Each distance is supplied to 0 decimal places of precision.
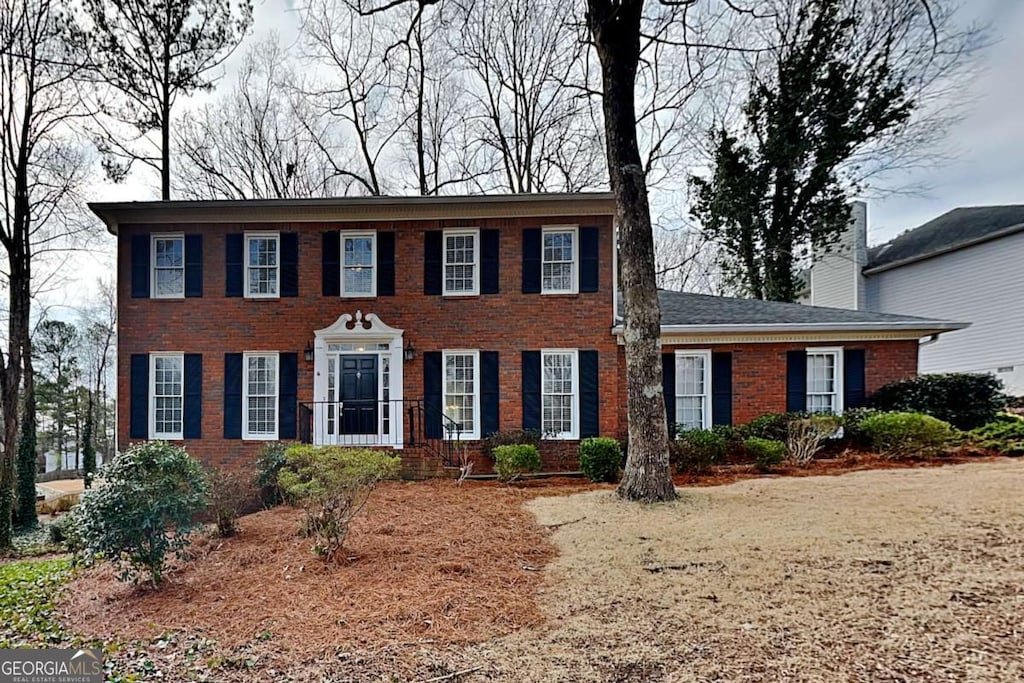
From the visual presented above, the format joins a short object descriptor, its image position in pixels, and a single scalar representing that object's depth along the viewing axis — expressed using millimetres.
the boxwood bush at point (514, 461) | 9750
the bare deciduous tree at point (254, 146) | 18312
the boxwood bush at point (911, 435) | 9625
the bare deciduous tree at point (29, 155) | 11781
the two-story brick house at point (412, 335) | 11109
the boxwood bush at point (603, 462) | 9594
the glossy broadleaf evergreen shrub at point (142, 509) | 4895
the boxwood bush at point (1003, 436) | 9531
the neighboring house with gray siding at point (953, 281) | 15336
